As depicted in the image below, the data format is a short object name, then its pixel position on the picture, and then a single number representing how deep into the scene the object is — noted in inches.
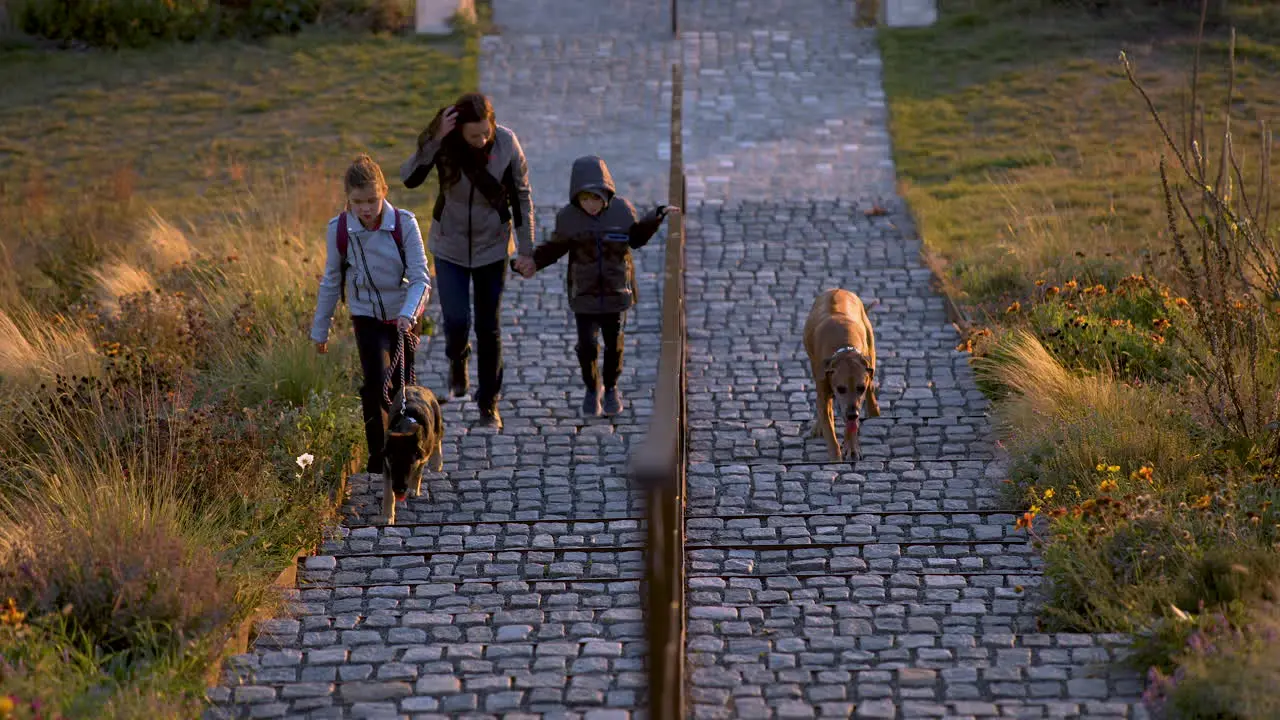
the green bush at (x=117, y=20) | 1542.8
